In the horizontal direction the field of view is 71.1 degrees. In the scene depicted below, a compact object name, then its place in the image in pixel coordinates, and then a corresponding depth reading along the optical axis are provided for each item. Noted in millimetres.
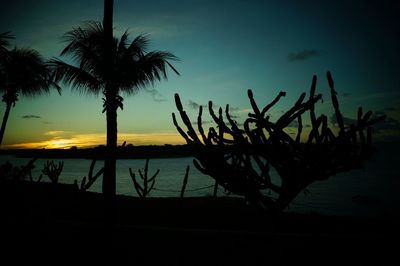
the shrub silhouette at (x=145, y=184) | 16150
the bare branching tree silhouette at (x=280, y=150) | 5098
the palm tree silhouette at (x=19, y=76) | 16375
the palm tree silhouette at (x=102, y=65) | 9398
